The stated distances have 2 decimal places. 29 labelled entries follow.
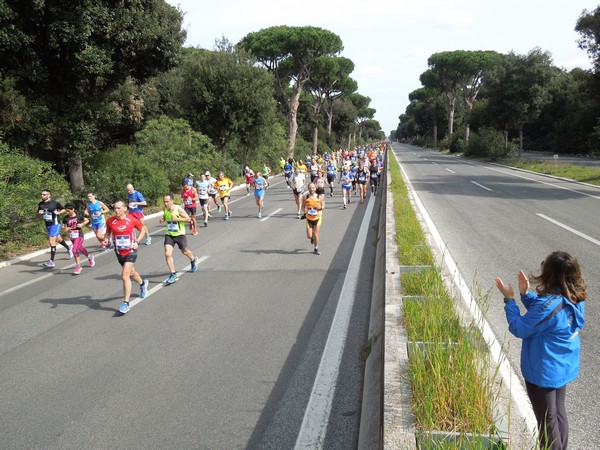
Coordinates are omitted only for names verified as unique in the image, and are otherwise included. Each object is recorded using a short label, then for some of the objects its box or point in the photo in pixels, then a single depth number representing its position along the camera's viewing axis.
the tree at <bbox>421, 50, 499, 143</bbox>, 55.75
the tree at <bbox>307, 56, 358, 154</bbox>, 52.94
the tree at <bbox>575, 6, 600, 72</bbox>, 19.00
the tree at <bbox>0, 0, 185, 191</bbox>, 12.37
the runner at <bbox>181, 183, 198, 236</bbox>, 12.66
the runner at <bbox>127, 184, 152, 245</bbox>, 11.27
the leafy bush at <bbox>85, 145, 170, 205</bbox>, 15.80
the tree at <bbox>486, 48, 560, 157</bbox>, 32.16
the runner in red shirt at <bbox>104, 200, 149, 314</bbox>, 6.53
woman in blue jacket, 2.57
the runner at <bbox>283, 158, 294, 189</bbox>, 25.23
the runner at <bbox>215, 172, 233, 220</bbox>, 14.69
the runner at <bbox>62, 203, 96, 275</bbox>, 8.91
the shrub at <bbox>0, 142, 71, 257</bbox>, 10.22
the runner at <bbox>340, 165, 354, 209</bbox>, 16.50
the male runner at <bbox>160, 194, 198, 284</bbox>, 7.81
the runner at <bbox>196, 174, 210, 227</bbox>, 14.10
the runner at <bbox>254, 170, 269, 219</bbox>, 14.65
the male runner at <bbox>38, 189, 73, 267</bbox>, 9.37
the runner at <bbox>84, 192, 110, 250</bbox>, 10.05
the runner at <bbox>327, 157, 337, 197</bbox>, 21.33
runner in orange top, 9.35
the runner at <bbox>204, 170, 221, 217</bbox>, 15.36
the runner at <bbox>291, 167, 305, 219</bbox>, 14.69
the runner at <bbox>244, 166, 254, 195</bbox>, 22.94
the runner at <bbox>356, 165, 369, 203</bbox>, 17.47
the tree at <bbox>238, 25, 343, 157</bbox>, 41.50
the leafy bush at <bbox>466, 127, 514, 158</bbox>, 37.81
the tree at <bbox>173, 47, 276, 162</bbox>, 26.12
